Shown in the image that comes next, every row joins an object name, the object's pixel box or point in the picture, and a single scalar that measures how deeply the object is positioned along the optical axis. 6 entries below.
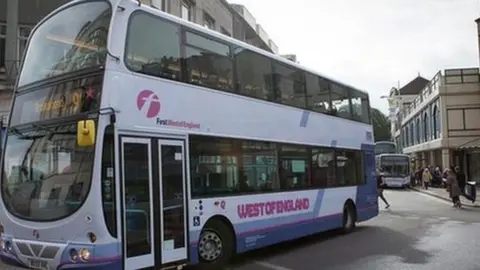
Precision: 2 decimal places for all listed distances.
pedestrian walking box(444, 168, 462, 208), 22.81
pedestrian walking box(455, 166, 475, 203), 24.61
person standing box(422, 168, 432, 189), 38.06
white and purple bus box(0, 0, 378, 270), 6.93
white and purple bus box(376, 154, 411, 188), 40.72
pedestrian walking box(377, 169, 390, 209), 21.21
